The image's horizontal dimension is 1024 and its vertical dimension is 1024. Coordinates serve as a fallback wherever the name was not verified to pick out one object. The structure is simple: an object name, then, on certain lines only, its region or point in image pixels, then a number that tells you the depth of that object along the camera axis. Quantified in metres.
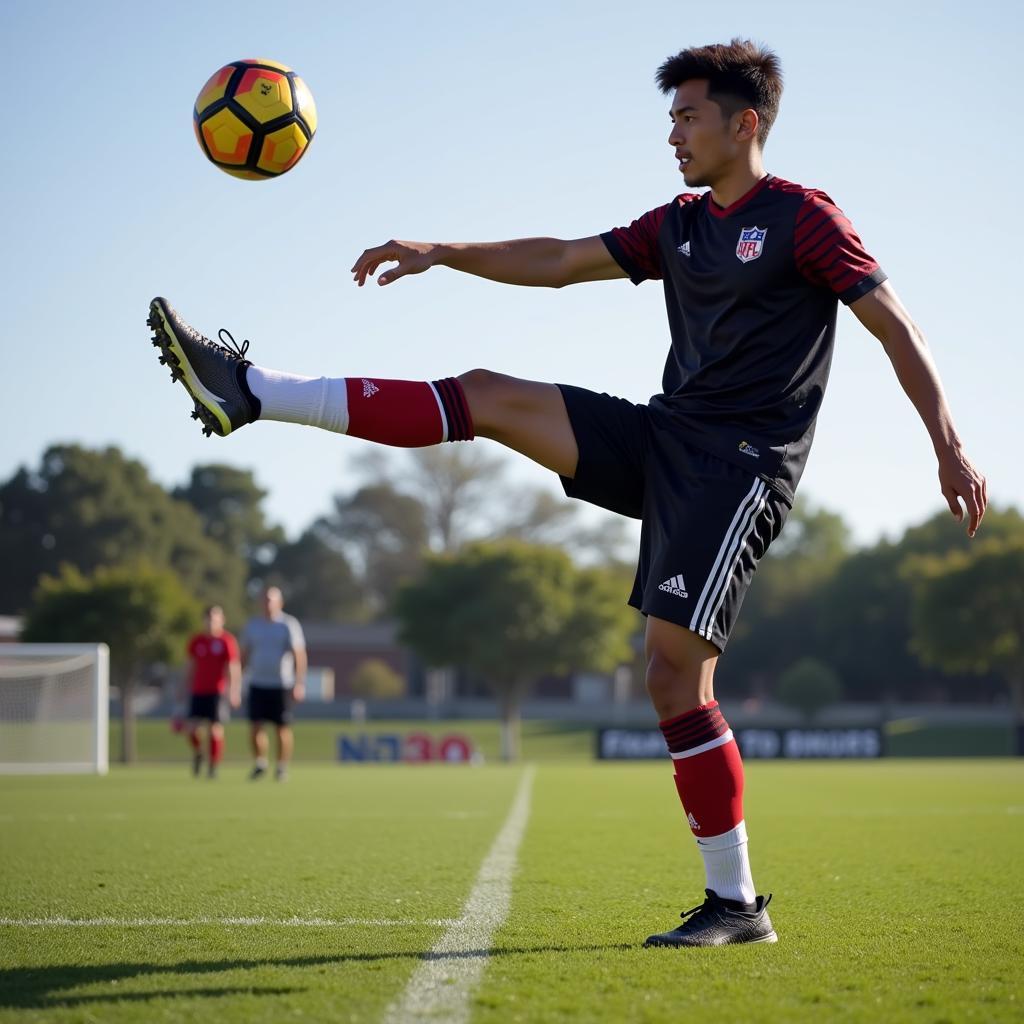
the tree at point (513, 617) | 53.38
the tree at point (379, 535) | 91.06
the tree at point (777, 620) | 77.94
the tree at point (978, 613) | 53.03
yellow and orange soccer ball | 5.12
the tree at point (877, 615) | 72.69
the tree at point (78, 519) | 76.31
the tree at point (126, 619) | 40.88
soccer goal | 20.33
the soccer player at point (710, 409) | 3.82
